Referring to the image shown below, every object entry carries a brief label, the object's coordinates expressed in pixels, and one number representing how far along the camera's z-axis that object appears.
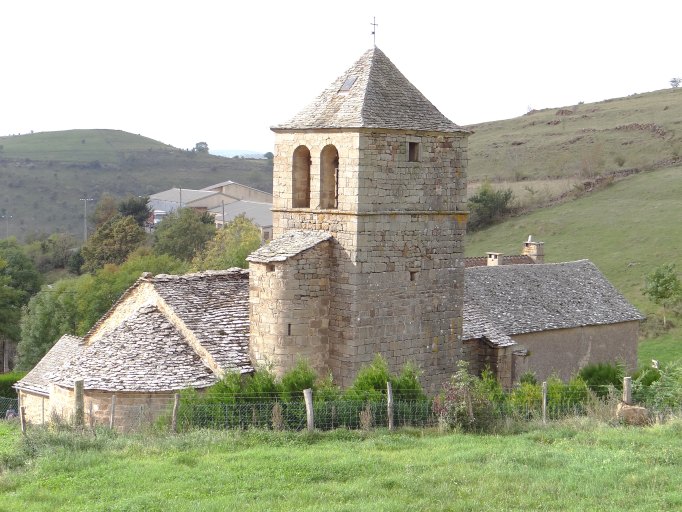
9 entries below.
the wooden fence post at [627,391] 17.63
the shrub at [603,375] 23.75
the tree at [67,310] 41.59
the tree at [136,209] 71.25
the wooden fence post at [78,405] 16.97
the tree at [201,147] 156.32
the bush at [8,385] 32.38
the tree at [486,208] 58.22
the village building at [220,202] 68.81
